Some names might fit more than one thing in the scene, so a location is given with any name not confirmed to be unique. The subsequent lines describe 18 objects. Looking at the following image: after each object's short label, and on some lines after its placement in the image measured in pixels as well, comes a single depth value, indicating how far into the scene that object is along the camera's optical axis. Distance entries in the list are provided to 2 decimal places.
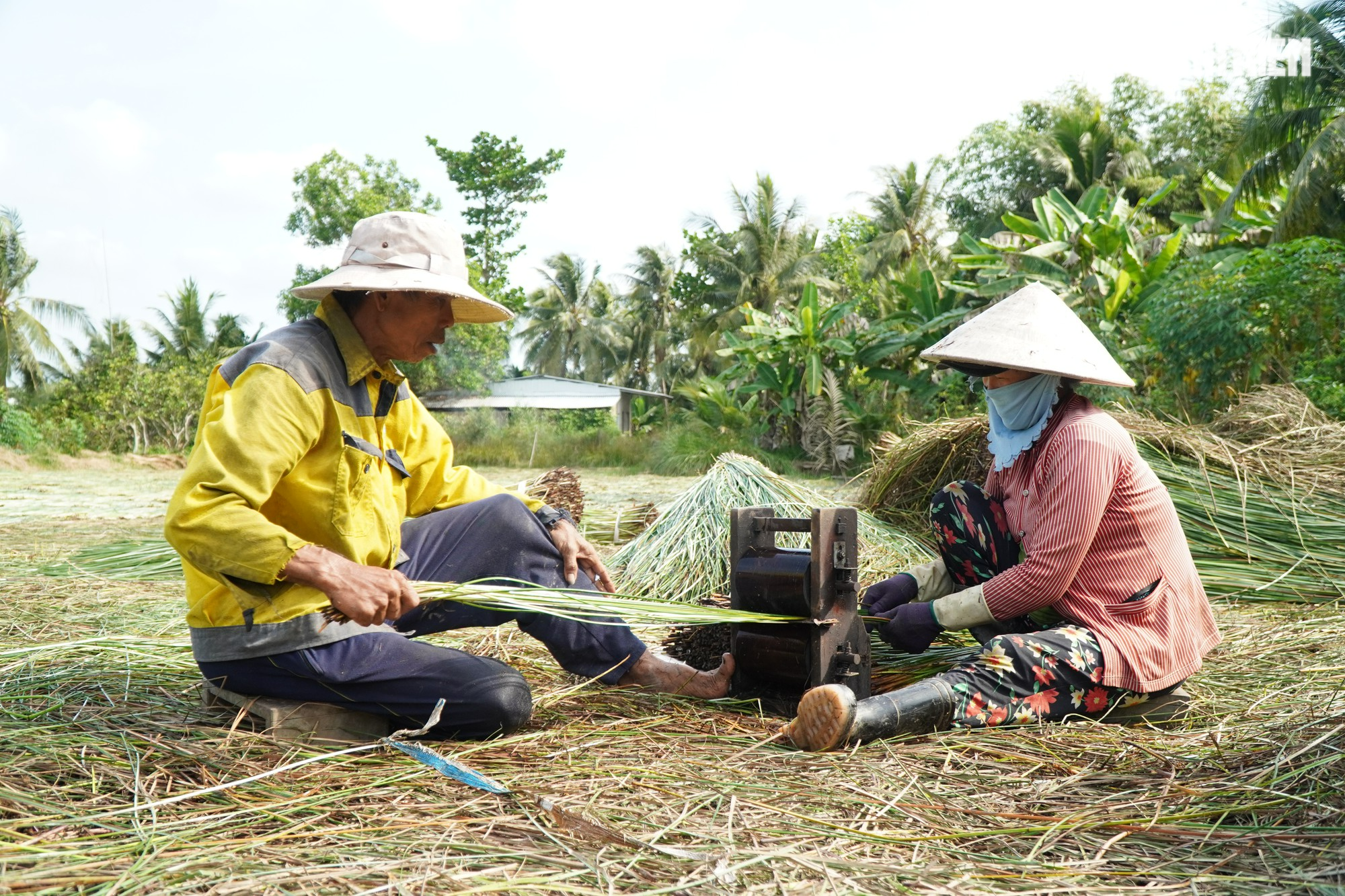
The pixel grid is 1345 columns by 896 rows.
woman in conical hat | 2.26
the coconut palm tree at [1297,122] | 14.21
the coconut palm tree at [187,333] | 31.56
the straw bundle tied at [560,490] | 5.89
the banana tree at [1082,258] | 10.55
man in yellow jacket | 1.88
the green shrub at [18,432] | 21.83
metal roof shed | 32.19
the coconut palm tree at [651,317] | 38.41
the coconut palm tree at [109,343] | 28.38
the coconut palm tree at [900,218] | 31.05
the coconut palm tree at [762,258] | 30.69
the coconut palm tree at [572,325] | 41.06
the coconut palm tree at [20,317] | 25.58
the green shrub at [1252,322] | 7.90
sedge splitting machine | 2.32
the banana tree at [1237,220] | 14.30
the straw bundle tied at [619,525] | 6.33
